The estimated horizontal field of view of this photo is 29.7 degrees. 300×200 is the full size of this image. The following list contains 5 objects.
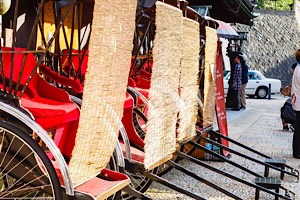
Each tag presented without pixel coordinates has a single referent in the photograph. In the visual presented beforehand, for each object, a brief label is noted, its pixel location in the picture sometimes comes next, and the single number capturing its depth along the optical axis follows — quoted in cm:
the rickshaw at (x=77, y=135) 332
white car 2792
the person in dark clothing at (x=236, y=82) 1830
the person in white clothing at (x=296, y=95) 874
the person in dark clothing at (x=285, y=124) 1212
